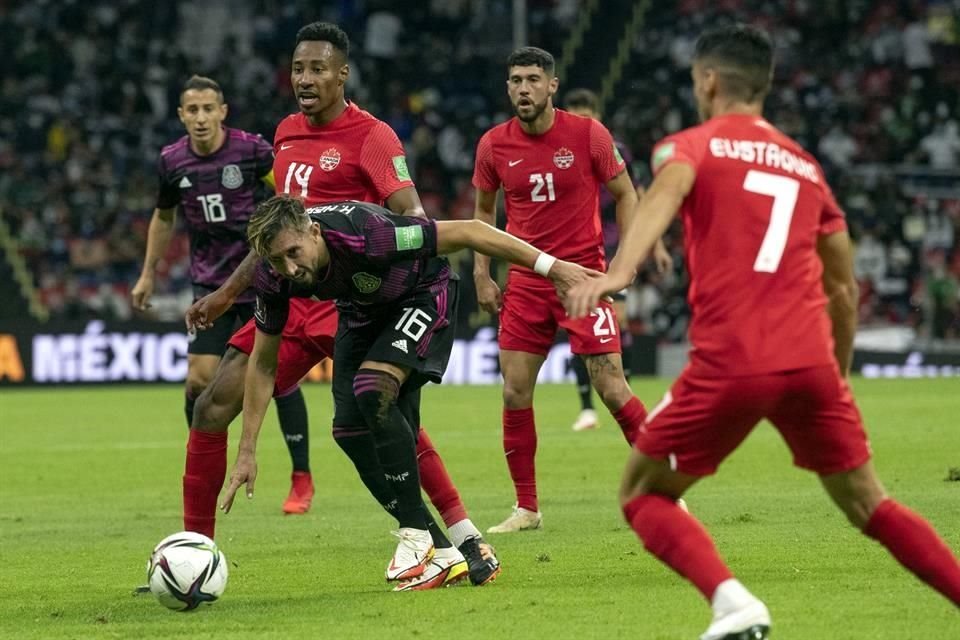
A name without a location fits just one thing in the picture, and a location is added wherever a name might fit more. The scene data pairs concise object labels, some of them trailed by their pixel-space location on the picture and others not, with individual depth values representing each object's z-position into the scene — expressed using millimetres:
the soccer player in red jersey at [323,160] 16656
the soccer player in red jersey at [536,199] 19094
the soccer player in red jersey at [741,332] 10352
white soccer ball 13492
